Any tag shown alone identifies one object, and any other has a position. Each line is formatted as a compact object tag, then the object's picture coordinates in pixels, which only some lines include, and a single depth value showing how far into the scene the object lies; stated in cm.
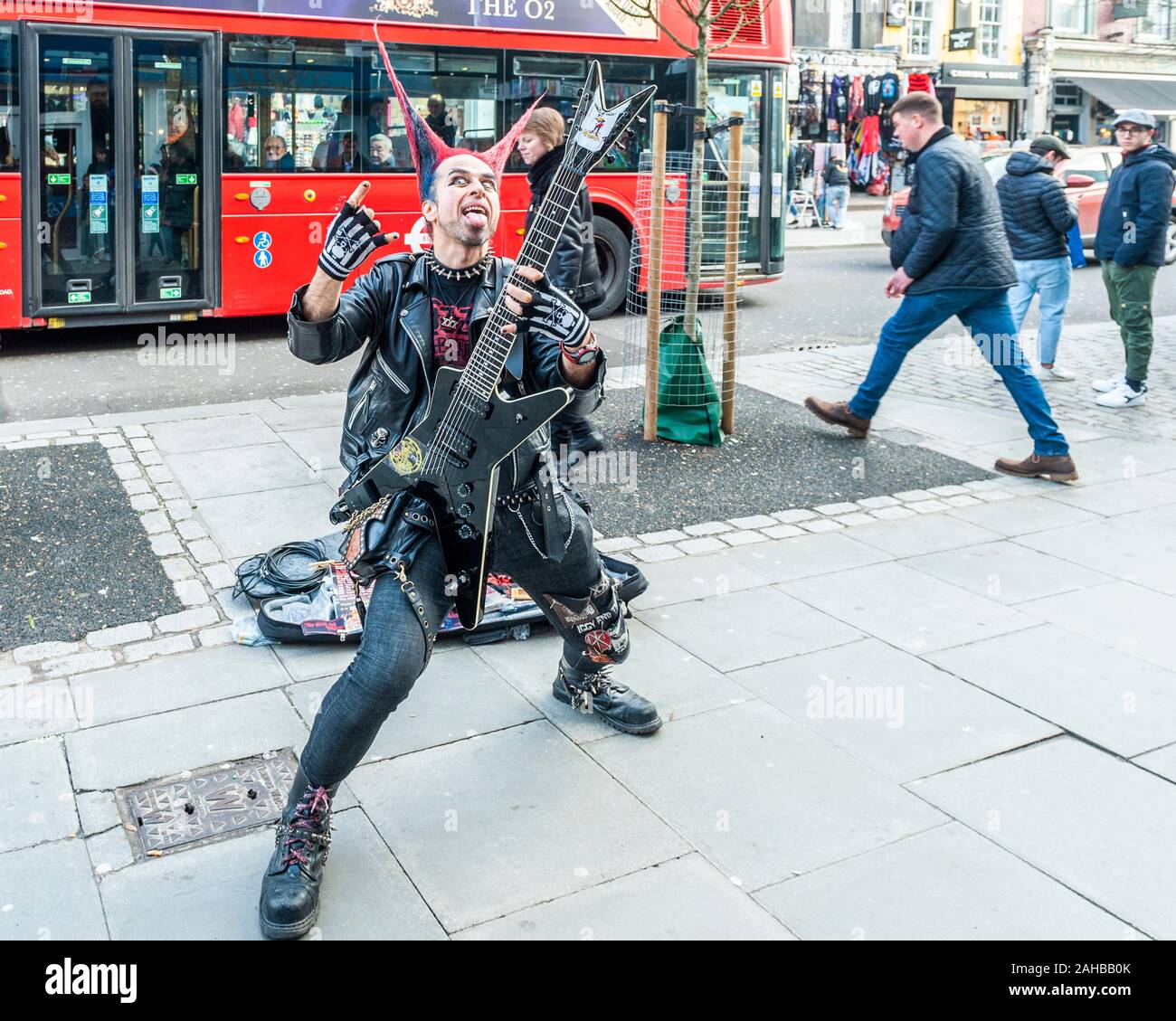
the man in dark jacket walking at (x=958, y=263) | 746
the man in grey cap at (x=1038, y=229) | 966
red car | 1895
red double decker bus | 1045
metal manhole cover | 373
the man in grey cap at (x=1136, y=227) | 903
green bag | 806
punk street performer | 334
